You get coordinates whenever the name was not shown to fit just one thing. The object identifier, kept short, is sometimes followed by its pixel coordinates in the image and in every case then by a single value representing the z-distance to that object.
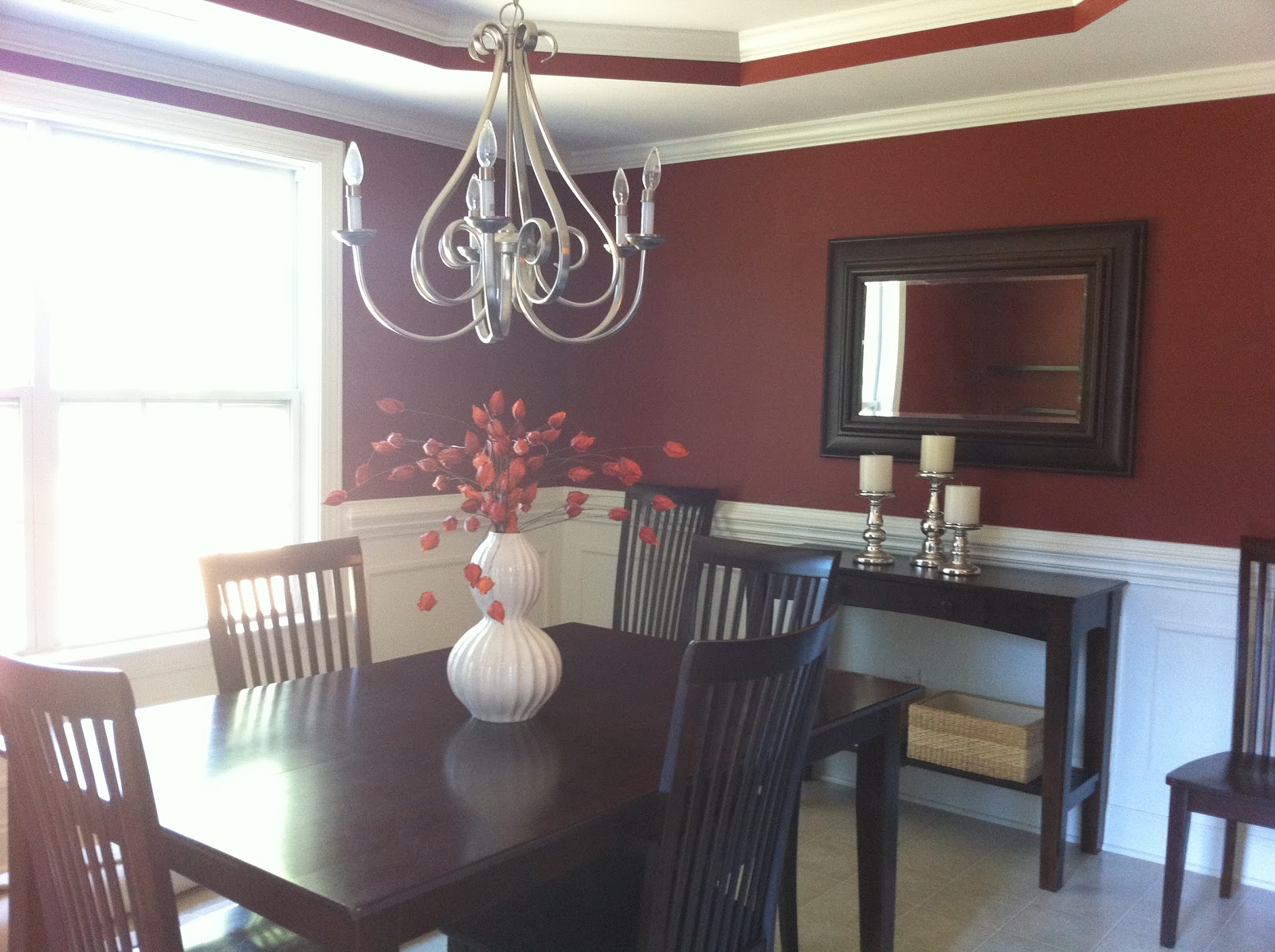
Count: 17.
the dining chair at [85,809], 1.42
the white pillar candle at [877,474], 3.64
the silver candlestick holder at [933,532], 3.54
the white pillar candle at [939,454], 3.51
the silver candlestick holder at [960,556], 3.42
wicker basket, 3.33
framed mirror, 3.43
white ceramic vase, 2.16
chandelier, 2.01
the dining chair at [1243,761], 2.82
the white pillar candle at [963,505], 3.45
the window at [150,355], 3.15
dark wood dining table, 1.52
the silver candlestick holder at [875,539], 3.59
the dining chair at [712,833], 1.68
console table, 3.17
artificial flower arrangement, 2.09
